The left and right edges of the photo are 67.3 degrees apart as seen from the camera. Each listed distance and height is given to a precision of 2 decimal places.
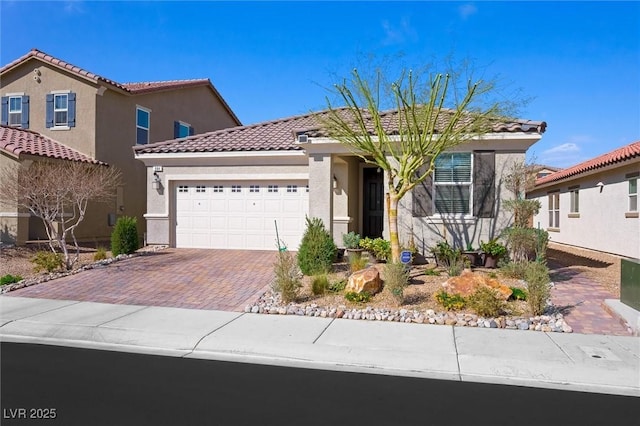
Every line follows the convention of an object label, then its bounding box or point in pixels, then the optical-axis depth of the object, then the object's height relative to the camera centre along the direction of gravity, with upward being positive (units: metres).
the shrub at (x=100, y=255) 13.34 -1.13
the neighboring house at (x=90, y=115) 18.30 +4.02
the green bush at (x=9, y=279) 10.56 -1.45
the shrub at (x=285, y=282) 8.79 -1.23
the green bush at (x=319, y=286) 9.30 -1.37
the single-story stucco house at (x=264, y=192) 12.97 +0.72
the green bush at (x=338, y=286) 9.46 -1.41
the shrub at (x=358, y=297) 8.70 -1.48
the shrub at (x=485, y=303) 7.77 -1.42
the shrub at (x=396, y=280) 8.58 -1.17
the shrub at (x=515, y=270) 10.26 -1.16
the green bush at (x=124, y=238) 14.00 -0.69
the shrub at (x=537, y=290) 7.83 -1.22
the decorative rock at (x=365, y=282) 8.95 -1.26
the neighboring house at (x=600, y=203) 14.87 +0.48
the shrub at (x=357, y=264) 10.66 -1.08
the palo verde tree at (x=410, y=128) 10.36 +2.02
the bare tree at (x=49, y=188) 12.14 +0.67
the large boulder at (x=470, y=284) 8.55 -1.25
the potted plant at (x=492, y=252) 11.69 -0.88
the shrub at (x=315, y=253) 10.97 -0.86
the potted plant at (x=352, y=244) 12.19 -0.73
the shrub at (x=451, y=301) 8.20 -1.46
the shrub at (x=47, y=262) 11.65 -1.16
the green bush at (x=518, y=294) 8.74 -1.43
